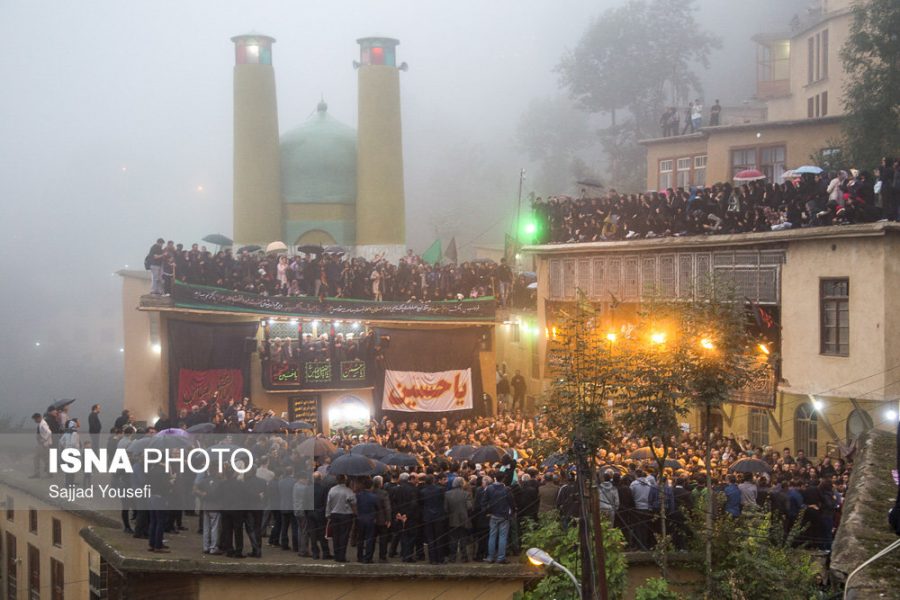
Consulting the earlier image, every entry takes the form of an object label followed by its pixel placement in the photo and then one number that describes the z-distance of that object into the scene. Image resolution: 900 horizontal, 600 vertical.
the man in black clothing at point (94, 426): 22.37
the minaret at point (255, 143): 43.03
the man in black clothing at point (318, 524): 17.16
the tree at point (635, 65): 64.06
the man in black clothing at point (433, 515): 16.98
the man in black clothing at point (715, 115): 38.94
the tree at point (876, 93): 33.38
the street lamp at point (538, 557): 12.48
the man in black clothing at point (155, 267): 30.86
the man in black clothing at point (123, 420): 22.15
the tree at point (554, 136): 75.19
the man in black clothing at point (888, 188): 23.52
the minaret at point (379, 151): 43.34
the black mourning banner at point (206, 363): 31.00
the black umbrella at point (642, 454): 20.98
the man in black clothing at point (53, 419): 21.98
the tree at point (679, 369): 16.53
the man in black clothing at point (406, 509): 17.06
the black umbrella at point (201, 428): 22.00
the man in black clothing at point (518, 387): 37.56
